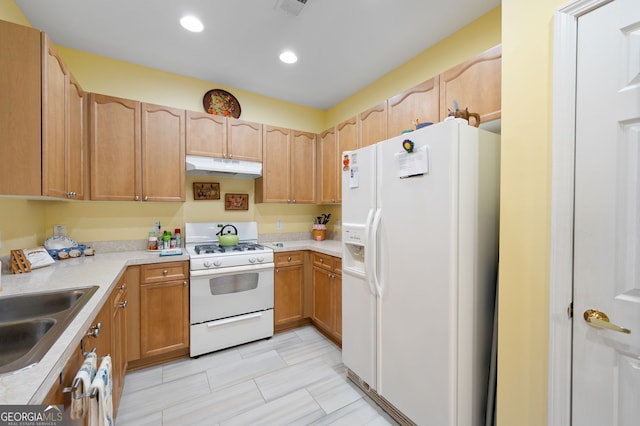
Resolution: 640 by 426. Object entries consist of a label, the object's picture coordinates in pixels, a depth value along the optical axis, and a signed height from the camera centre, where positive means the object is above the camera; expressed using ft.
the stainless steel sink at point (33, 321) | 2.76 -1.49
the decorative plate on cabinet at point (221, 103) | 9.71 +3.95
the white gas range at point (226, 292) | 7.86 -2.58
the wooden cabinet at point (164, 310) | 7.30 -2.84
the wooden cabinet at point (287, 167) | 10.07 +1.67
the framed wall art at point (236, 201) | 10.27 +0.32
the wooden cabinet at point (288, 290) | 9.32 -2.86
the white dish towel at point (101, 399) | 2.98 -2.22
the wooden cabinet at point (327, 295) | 8.39 -2.85
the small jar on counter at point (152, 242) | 8.63 -1.06
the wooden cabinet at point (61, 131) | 4.83 +1.70
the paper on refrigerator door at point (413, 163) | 4.79 +0.89
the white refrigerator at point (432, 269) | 4.42 -1.09
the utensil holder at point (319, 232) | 11.30 -0.94
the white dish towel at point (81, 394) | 2.83 -2.00
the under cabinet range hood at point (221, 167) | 8.64 +1.44
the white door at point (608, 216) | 3.03 -0.06
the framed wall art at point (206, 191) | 9.65 +0.69
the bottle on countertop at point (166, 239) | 8.89 -1.00
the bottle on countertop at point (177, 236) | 9.10 -0.91
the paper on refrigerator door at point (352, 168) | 6.42 +1.04
